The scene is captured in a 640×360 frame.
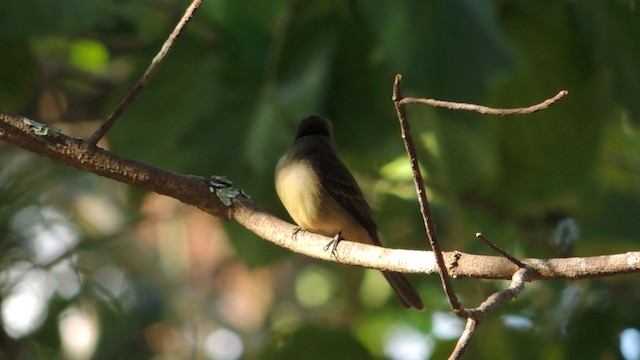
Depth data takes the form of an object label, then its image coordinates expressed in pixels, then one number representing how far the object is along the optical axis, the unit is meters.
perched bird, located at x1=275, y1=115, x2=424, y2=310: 10.04
